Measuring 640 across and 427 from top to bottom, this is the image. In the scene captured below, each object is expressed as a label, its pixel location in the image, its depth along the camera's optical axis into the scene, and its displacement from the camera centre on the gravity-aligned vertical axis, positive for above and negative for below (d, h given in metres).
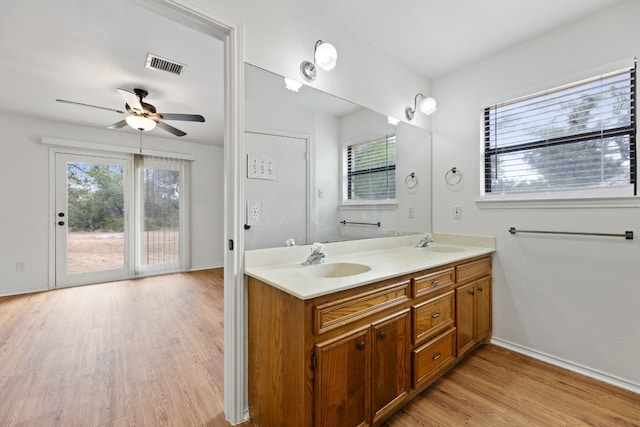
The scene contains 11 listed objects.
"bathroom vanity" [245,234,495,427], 1.10 -0.59
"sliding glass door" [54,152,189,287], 3.98 -0.08
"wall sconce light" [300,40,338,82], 1.68 +0.95
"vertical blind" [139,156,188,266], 4.58 +0.07
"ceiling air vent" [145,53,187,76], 2.34 +1.33
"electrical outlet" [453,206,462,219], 2.51 -0.01
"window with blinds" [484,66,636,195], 1.75 +0.53
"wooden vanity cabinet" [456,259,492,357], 1.90 -0.72
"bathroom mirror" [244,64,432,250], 1.55 +0.30
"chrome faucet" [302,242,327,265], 1.66 -0.27
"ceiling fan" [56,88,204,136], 2.86 +1.08
